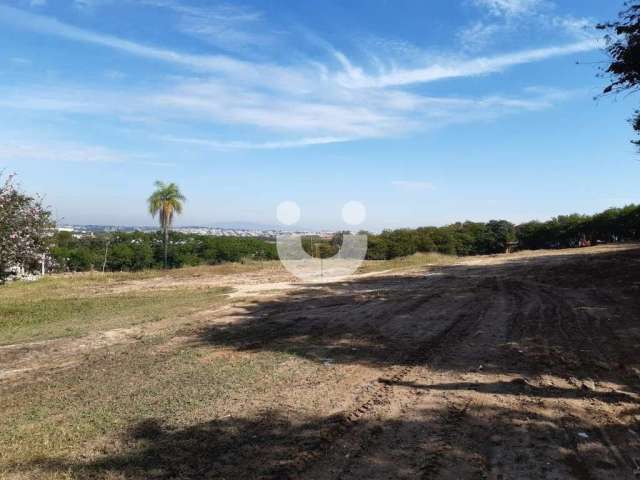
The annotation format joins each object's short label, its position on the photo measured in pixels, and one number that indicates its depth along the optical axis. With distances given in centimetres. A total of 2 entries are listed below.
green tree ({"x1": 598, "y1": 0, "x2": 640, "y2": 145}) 972
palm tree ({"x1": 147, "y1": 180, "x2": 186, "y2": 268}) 3491
